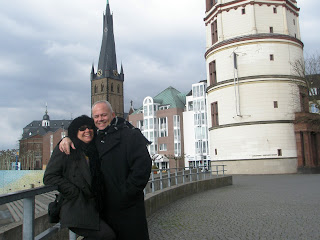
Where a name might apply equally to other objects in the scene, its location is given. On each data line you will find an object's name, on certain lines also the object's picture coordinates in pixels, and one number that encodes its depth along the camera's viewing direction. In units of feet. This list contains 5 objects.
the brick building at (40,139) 371.31
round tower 102.58
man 10.78
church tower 383.24
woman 10.25
